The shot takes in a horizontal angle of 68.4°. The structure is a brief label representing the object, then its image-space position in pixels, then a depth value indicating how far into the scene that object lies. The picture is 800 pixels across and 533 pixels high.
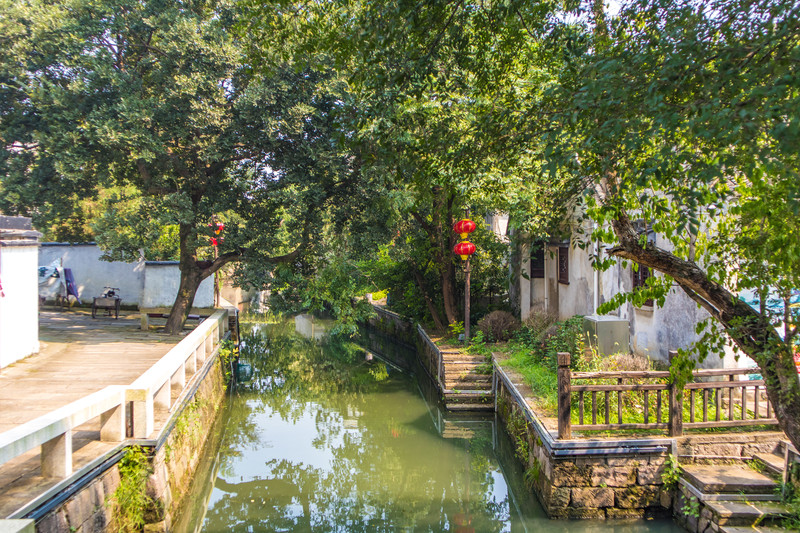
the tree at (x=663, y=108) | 3.66
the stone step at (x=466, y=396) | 12.13
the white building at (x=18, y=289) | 9.76
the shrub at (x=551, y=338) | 10.41
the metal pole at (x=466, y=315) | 13.61
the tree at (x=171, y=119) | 12.44
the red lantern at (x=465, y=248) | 13.28
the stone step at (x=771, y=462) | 6.52
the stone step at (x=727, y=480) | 6.19
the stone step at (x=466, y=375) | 12.46
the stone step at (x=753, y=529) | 5.61
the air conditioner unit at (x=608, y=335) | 9.65
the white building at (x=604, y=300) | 9.56
